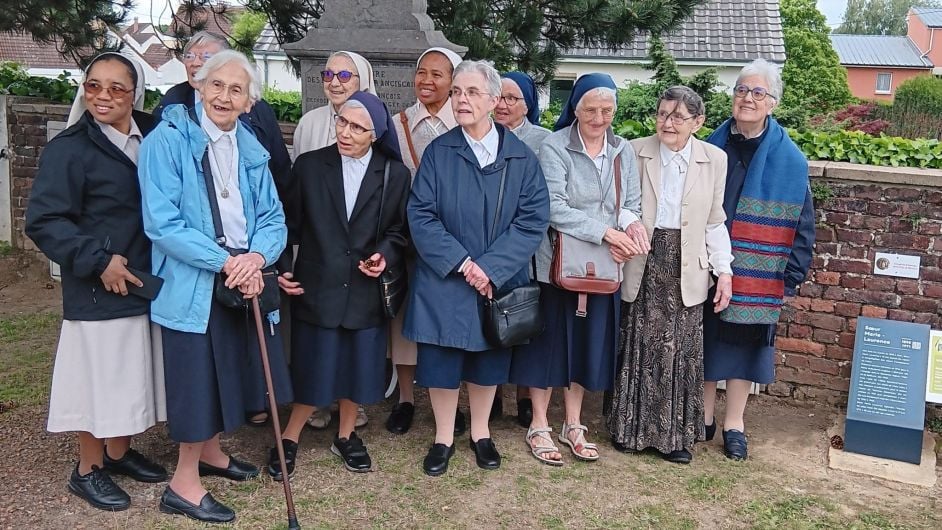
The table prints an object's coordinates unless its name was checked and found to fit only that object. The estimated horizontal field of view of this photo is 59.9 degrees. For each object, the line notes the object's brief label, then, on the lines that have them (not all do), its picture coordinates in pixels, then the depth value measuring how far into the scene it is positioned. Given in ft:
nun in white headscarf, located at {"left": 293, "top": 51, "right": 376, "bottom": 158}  12.35
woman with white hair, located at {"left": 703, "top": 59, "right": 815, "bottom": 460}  12.48
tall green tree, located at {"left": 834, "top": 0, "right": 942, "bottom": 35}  264.52
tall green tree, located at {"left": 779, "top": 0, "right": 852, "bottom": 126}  93.66
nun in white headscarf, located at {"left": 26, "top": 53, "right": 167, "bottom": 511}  9.72
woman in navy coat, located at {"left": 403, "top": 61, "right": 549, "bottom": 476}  11.51
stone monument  15.84
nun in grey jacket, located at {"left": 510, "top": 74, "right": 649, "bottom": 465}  12.00
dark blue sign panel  13.60
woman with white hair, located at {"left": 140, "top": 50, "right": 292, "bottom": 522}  9.87
